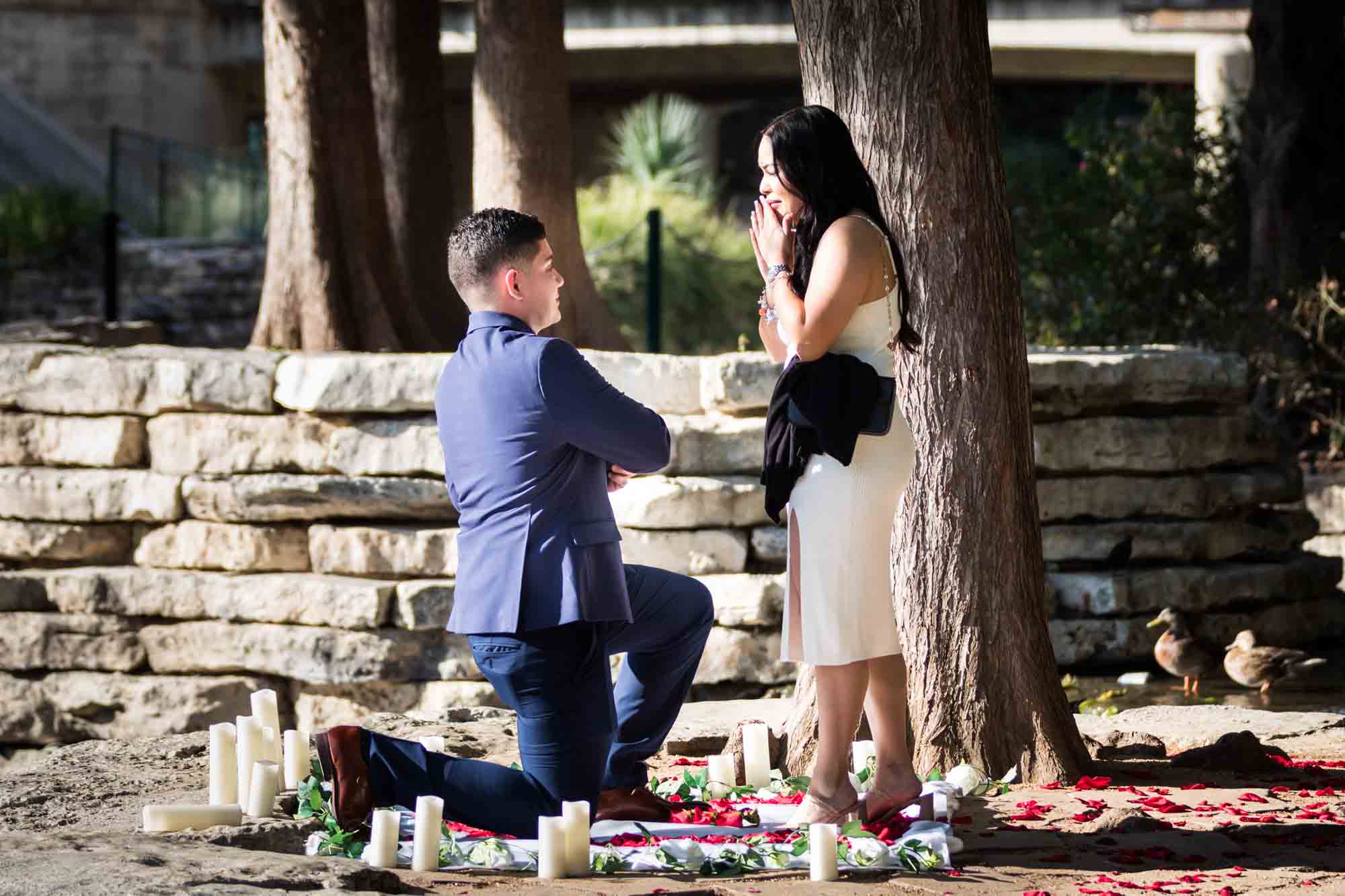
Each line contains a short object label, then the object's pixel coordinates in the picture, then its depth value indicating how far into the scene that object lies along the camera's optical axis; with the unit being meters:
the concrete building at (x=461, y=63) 38.91
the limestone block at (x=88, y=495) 15.67
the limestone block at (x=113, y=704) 15.44
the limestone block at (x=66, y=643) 15.79
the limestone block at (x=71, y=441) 15.79
